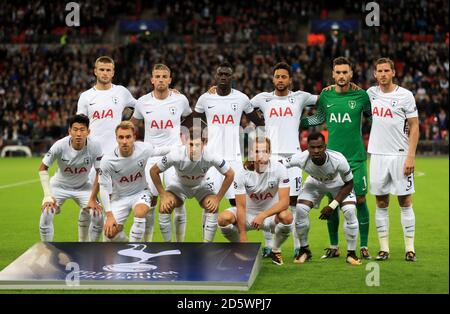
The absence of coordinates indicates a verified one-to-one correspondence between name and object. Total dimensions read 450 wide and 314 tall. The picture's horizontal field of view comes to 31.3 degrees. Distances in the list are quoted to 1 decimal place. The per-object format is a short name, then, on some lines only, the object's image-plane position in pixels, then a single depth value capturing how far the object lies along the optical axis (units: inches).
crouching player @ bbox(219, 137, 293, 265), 340.2
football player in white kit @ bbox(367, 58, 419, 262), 354.3
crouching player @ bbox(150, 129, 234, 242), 343.9
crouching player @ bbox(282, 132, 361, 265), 337.7
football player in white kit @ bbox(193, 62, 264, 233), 381.1
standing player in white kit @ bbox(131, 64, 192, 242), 382.9
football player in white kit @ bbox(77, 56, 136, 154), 387.5
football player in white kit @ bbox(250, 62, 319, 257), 371.9
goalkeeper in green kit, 357.7
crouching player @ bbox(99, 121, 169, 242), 341.1
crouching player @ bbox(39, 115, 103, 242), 351.3
